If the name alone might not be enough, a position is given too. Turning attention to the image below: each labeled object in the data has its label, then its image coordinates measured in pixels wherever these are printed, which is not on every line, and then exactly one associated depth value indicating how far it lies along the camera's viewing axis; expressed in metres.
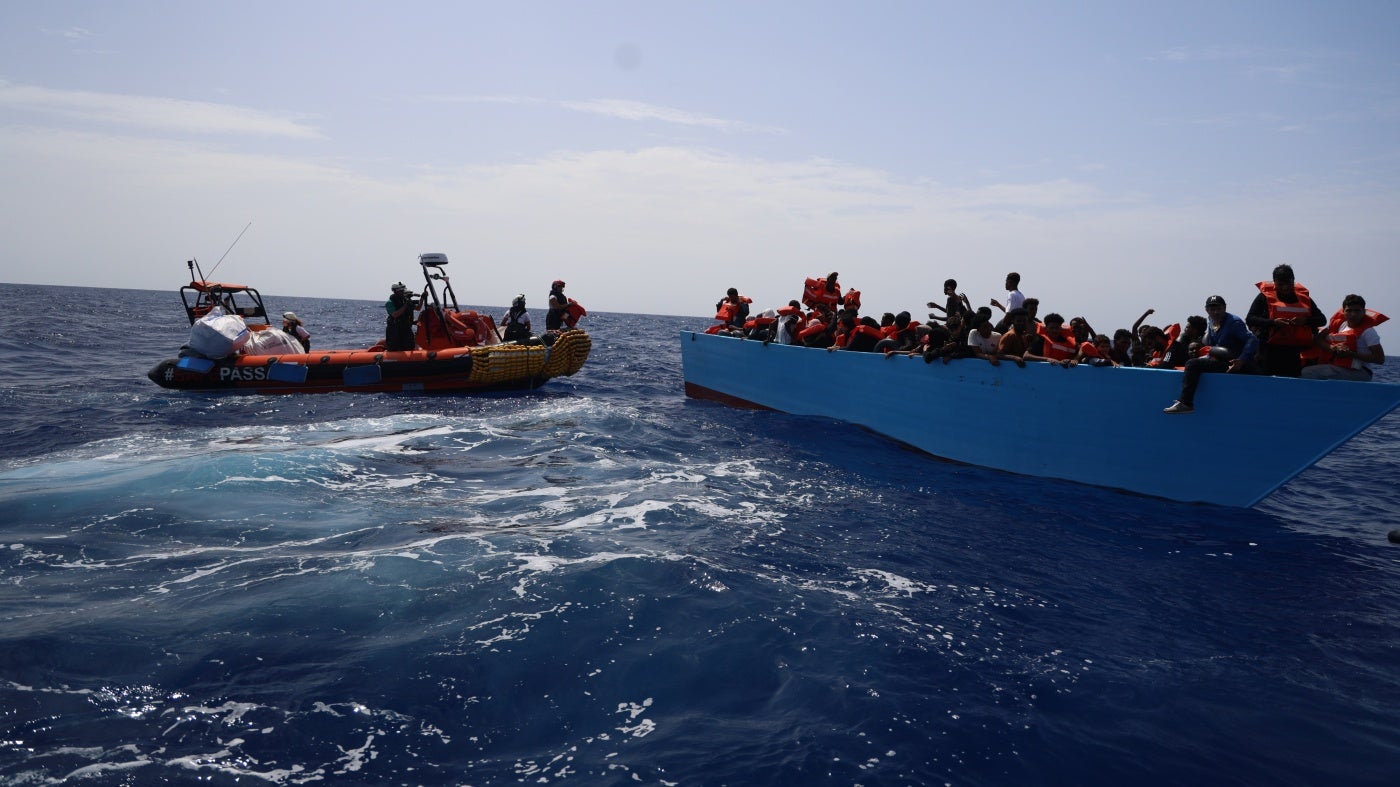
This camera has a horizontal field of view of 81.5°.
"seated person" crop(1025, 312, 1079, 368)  10.52
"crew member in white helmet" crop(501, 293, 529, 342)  18.81
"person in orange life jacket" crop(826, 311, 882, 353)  14.02
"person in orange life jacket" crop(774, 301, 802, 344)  16.00
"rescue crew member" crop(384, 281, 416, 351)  17.27
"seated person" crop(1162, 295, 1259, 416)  8.55
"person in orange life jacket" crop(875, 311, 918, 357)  12.98
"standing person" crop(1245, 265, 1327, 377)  8.26
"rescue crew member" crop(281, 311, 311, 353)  18.67
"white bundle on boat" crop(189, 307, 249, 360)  16.20
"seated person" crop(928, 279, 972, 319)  12.22
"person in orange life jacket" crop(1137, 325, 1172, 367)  10.86
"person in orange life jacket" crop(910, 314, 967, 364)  11.38
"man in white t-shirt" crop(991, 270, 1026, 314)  11.02
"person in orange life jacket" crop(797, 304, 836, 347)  14.98
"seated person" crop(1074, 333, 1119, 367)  9.77
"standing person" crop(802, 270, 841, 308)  15.81
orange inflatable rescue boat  16.31
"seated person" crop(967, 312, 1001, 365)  11.15
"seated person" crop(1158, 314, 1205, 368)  9.58
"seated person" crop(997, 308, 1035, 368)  10.71
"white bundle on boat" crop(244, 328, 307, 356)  17.02
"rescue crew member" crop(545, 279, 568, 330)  19.33
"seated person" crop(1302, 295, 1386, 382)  8.05
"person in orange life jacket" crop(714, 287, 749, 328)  19.56
